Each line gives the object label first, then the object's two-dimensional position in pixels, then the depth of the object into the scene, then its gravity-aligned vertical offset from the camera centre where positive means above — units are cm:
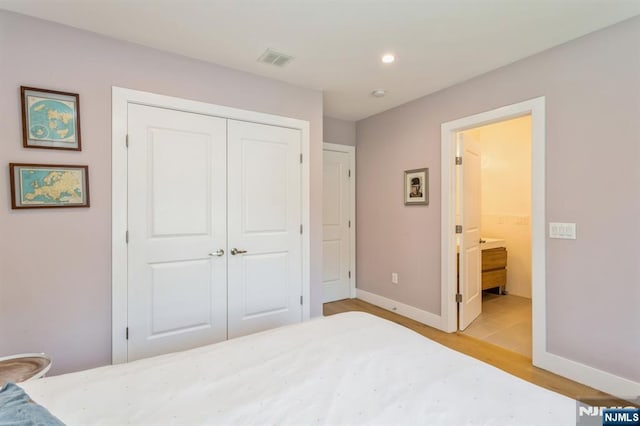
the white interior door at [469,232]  308 -21
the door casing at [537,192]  233 +17
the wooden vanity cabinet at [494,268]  408 -78
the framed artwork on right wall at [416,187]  326 +30
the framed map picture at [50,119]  189 +63
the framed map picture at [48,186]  186 +19
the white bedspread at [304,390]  91 -63
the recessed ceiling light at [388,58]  240 +128
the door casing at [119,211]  214 +2
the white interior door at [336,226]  405 -17
